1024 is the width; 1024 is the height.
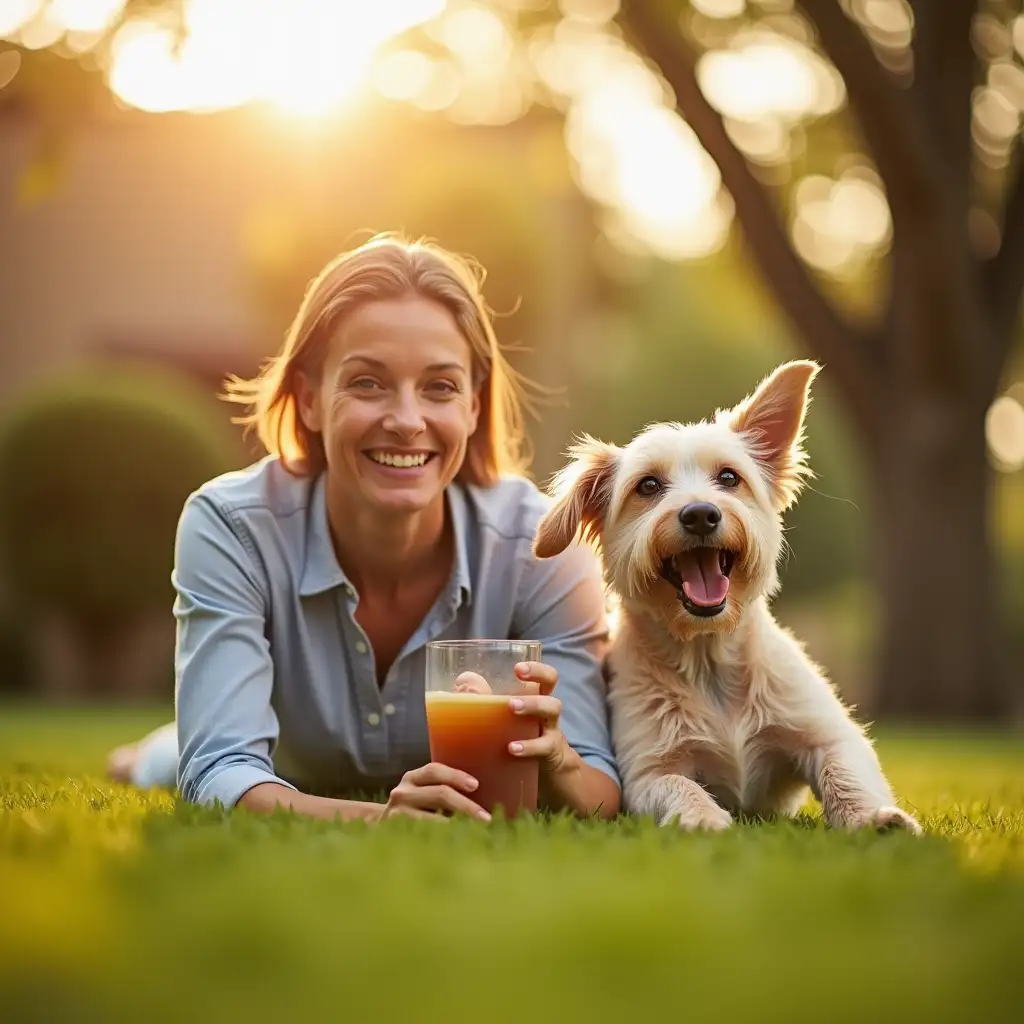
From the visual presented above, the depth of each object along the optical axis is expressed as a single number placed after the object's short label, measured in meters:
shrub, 15.12
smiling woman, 4.10
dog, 3.89
